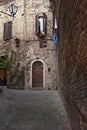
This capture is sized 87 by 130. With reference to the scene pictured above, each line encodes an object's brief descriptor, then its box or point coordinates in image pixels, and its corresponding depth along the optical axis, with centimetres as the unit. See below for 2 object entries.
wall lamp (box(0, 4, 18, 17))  604
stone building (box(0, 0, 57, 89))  829
